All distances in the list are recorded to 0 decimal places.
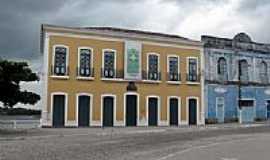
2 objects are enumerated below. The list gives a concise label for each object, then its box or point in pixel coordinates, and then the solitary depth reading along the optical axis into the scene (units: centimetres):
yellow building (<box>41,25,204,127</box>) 3405
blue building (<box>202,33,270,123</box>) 4119
